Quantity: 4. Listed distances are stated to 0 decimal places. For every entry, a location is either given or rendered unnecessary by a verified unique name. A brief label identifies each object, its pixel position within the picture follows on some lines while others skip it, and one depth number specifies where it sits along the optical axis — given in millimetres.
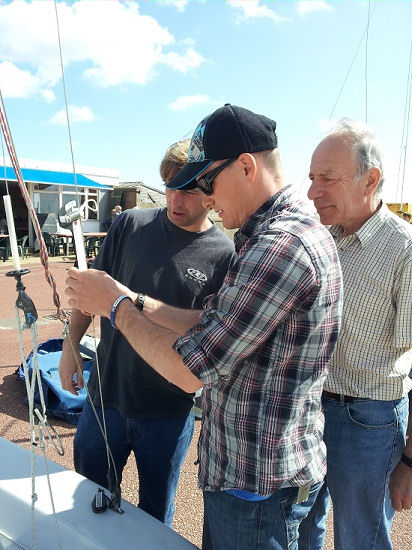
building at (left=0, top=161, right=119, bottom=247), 17016
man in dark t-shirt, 1804
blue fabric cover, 3646
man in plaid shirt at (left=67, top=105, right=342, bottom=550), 946
